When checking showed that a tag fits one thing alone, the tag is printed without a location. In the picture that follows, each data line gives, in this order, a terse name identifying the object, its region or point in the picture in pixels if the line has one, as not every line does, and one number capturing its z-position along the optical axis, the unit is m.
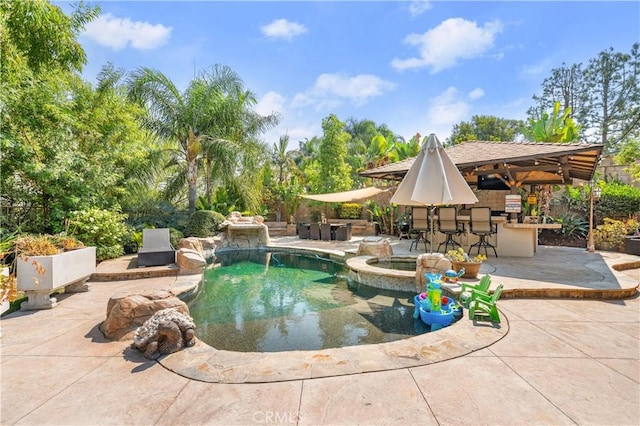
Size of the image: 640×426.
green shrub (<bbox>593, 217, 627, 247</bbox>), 10.30
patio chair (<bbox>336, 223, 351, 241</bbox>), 14.33
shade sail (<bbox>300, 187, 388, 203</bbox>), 13.86
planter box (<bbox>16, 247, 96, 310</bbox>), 4.46
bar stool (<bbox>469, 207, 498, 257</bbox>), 8.77
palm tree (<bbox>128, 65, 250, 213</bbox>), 13.05
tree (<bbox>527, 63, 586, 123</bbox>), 32.81
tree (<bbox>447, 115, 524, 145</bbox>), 29.38
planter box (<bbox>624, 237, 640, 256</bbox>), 9.17
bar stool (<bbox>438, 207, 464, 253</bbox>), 9.33
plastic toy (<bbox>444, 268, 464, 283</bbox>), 5.53
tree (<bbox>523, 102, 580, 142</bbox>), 14.27
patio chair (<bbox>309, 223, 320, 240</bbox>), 14.89
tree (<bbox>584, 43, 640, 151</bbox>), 29.30
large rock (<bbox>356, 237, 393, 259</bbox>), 8.75
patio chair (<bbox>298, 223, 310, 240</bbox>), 15.41
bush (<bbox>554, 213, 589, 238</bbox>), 12.56
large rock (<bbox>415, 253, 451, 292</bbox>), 6.03
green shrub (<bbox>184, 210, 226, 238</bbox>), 12.28
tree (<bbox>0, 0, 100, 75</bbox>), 5.28
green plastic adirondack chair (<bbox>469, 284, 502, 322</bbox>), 4.03
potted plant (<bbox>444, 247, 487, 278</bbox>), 6.02
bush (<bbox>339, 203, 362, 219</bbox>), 18.97
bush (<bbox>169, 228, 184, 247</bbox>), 10.11
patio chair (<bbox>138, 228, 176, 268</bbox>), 7.59
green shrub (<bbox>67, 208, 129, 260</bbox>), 7.77
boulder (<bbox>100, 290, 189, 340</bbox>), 3.73
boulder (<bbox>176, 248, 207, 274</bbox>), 7.26
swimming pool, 4.37
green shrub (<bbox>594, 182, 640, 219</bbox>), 12.60
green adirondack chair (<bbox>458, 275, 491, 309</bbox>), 4.49
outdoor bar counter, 8.87
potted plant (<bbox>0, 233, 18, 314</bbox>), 3.63
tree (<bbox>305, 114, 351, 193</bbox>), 21.07
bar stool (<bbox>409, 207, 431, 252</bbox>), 9.85
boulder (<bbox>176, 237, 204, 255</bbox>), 8.99
